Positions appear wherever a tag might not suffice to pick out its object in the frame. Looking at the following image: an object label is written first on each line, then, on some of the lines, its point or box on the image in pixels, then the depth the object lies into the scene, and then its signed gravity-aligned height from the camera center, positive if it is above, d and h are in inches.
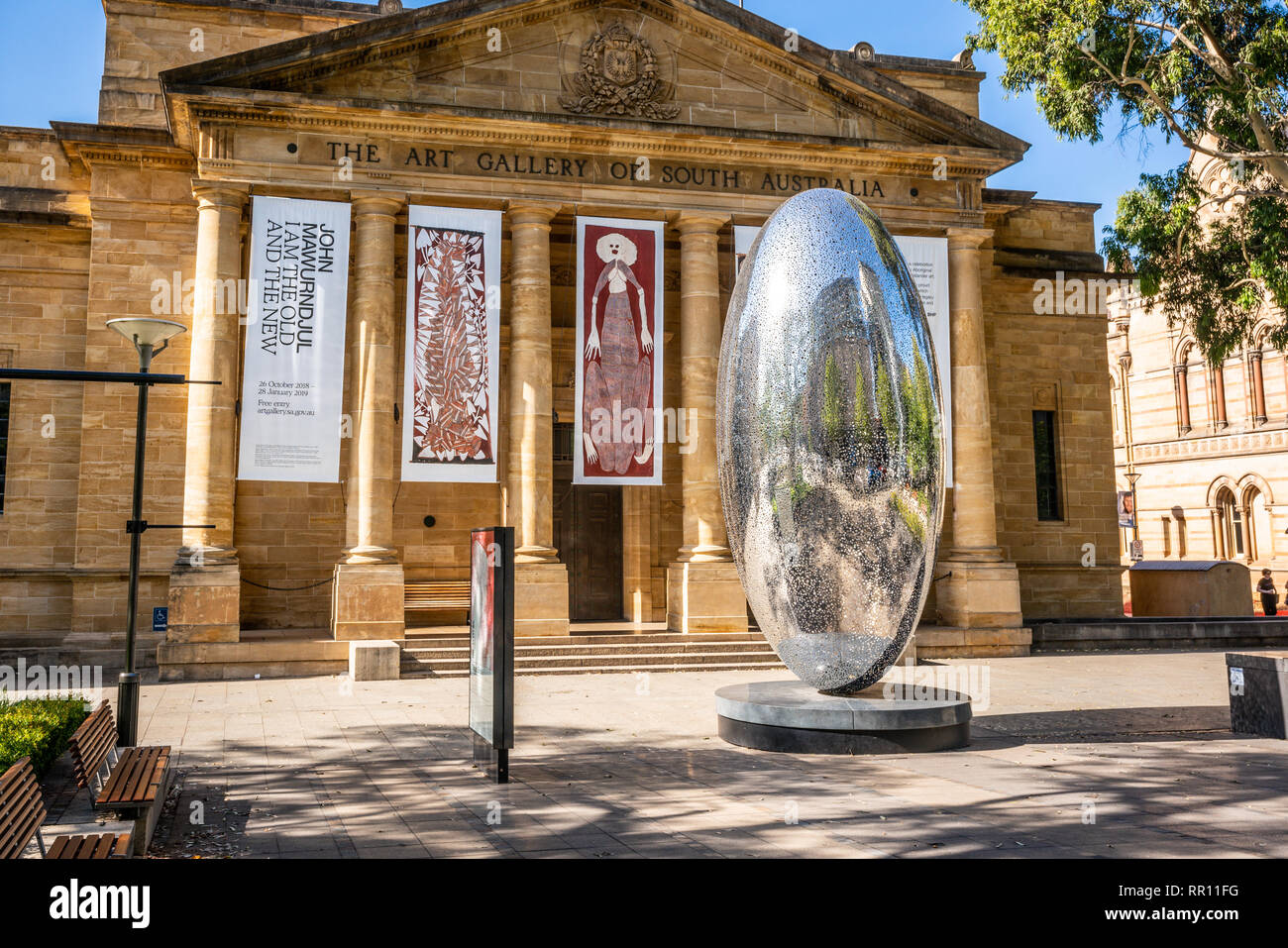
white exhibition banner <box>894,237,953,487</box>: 815.1 +231.4
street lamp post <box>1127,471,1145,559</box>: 1829.5 +106.3
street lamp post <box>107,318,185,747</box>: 405.7 +22.0
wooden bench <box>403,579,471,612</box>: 865.5 -15.6
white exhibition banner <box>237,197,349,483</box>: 695.7 +162.0
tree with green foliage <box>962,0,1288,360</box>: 720.3 +353.1
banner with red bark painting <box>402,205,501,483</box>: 725.9 +163.8
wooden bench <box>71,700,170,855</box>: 246.4 -52.1
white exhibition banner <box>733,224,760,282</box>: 777.2 +253.5
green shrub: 315.3 -49.4
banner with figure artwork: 748.6 +165.6
